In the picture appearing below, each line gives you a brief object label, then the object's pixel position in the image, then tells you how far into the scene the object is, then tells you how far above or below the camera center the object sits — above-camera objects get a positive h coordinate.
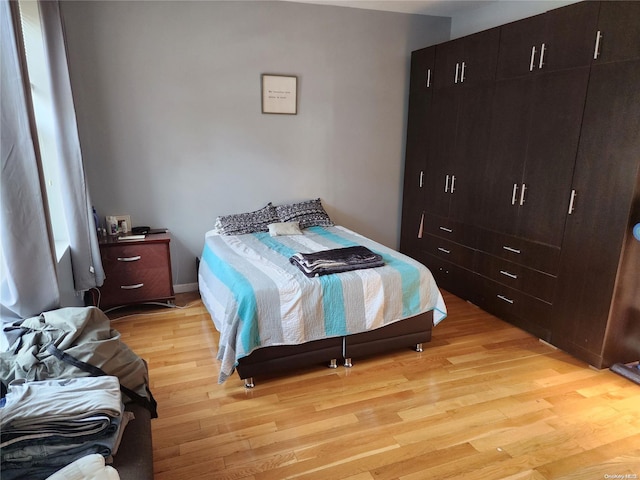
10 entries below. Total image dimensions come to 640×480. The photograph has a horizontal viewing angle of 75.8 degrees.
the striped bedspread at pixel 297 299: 2.33 -0.94
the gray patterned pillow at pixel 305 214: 3.87 -0.67
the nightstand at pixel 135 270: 3.26 -1.03
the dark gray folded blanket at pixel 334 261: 2.58 -0.76
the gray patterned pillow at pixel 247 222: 3.62 -0.71
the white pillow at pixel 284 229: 3.59 -0.75
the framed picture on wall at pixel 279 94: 3.77 +0.43
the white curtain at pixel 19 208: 1.58 -0.27
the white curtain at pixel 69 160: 2.58 -0.13
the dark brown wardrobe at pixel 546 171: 2.44 -0.20
